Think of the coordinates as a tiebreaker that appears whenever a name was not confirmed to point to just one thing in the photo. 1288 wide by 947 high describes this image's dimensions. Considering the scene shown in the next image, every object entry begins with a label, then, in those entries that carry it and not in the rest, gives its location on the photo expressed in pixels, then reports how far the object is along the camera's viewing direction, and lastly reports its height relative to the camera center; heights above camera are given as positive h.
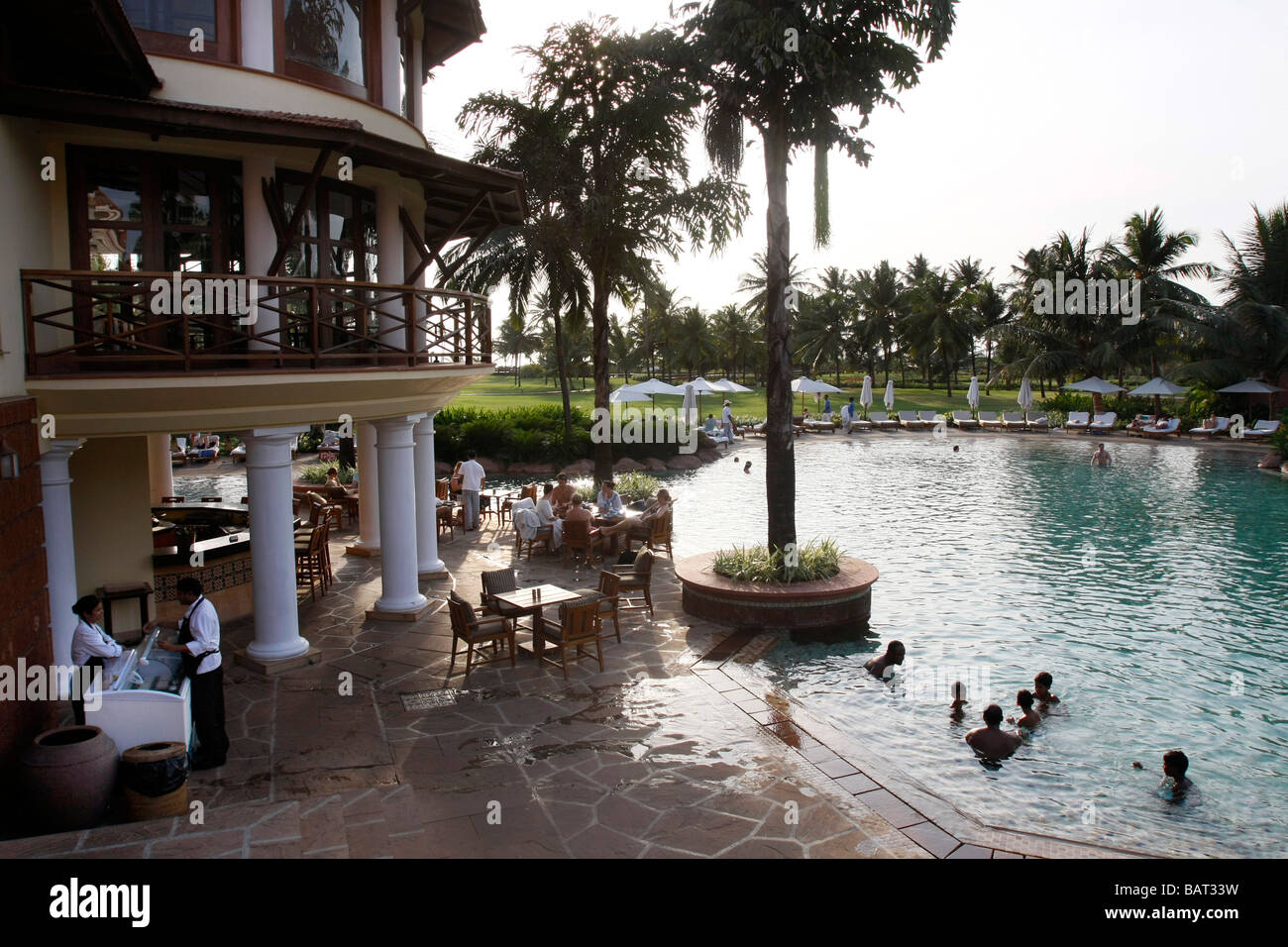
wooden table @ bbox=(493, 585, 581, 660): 12.24 -2.53
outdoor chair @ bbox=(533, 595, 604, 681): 11.79 -2.83
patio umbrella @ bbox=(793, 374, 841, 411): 47.91 +1.53
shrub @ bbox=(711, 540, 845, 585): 14.55 -2.51
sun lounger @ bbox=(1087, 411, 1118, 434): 45.22 -0.77
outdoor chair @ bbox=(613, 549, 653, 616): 14.70 -2.69
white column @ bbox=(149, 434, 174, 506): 20.19 -0.90
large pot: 7.25 -2.91
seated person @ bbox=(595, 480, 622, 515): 19.59 -1.83
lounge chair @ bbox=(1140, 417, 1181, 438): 42.50 -1.07
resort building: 9.15 +1.84
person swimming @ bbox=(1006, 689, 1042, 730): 10.60 -3.66
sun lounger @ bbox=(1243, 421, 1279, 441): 40.38 -1.16
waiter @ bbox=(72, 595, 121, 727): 8.59 -2.09
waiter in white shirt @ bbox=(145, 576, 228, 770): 8.82 -2.44
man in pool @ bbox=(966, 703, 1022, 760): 9.83 -3.69
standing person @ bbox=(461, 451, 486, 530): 22.61 -1.64
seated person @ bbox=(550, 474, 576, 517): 20.69 -1.79
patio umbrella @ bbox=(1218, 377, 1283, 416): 41.94 +0.79
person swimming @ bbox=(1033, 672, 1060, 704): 11.09 -3.53
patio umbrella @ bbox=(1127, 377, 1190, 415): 45.28 +0.92
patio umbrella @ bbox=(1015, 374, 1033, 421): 48.59 +0.76
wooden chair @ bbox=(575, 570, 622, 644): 13.08 -2.60
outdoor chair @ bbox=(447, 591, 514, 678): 11.68 -2.74
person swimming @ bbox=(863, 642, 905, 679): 12.13 -3.43
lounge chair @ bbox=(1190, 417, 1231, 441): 41.69 -1.11
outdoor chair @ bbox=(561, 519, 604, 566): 17.83 -2.39
